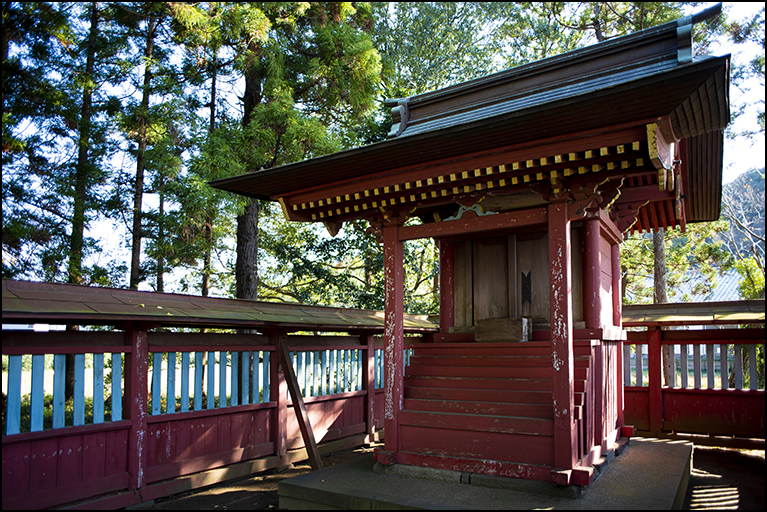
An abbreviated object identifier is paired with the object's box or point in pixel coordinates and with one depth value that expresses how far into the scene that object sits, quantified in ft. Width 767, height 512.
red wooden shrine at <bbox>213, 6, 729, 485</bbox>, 14.92
